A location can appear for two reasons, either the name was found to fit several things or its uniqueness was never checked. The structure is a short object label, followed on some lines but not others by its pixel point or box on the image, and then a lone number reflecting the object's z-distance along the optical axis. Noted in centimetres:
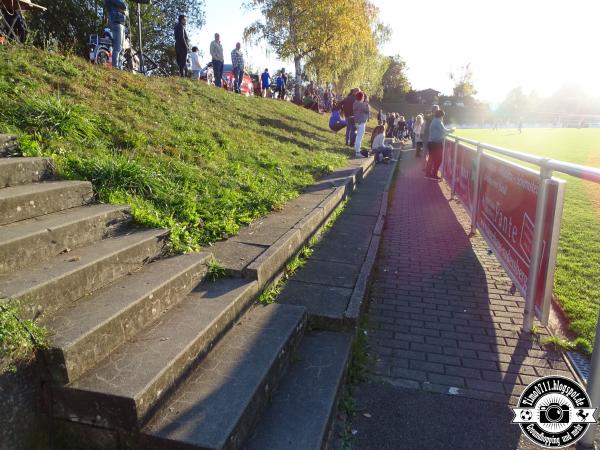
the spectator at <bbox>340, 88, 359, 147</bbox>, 1421
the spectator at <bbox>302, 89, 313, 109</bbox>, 2583
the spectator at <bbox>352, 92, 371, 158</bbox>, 1303
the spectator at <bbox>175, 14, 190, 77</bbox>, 1255
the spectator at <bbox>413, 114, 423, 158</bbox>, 1871
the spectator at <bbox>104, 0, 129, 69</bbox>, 884
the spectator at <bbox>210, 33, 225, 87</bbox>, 1466
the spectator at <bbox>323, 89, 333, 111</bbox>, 3117
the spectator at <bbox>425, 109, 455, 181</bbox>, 1108
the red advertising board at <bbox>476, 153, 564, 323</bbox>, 330
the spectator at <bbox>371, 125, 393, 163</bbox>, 1457
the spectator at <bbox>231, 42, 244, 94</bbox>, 1703
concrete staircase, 206
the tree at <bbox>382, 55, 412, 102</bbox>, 9050
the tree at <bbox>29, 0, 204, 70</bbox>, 2253
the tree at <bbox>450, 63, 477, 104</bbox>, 9088
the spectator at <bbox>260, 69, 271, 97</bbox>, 2248
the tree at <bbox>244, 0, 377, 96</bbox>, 2420
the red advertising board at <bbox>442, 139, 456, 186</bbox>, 955
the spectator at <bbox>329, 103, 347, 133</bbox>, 1630
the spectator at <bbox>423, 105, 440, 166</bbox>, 1195
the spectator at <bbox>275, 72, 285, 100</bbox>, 2506
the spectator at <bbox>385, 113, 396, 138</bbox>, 3083
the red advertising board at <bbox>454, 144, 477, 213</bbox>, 677
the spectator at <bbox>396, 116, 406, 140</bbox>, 3148
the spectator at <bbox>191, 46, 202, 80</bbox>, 1620
